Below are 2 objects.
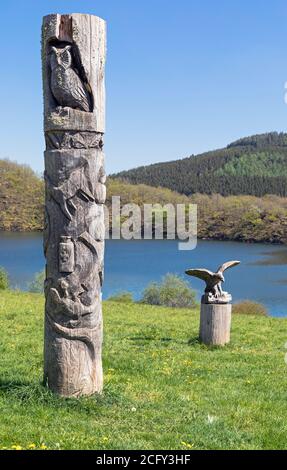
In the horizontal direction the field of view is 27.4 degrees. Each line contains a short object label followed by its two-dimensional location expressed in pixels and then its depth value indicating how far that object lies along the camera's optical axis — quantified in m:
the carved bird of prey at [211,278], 13.72
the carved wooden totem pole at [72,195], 7.72
